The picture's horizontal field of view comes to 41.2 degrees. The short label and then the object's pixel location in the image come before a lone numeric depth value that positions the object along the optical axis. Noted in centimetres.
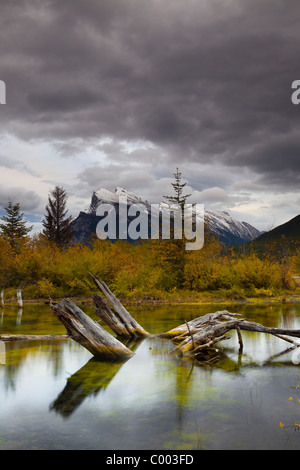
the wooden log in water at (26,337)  1200
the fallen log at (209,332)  1071
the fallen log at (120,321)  1330
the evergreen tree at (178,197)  3154
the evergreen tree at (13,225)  5730
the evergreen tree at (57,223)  5547
